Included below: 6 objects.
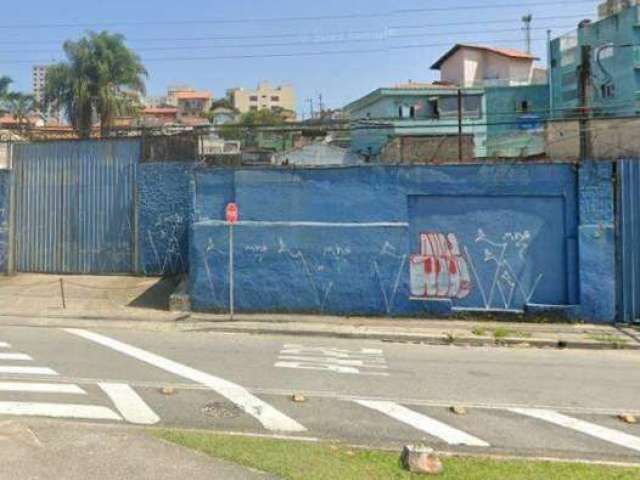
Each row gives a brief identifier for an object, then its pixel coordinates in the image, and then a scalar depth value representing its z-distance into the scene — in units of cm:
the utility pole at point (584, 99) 1570
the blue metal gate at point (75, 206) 1956
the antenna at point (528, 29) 6850
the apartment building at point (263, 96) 15750
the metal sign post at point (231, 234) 1510
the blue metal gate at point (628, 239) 1453
